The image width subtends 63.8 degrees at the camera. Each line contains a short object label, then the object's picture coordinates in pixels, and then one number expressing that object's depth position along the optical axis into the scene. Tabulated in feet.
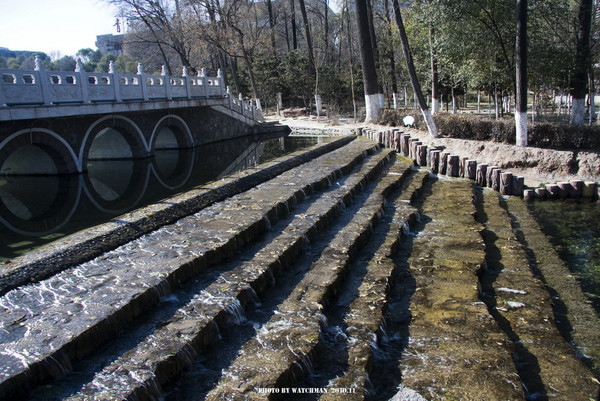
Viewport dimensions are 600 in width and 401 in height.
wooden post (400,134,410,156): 57.06
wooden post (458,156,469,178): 48.03
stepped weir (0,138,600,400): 15.39
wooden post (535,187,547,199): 42.01
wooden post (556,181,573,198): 41.57
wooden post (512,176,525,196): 43.04
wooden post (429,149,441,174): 51.02
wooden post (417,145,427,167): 53.11
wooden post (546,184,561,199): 41.70
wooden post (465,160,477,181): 47.24
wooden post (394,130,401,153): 59.11
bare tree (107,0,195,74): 108.37
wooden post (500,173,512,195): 43.29
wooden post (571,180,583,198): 41.37
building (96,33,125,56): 352.08
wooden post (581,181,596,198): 41.01
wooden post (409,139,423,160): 54.13
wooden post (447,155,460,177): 48.91
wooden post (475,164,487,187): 45.96
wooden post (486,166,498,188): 44.90
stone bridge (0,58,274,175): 49.14
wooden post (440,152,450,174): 49.80
